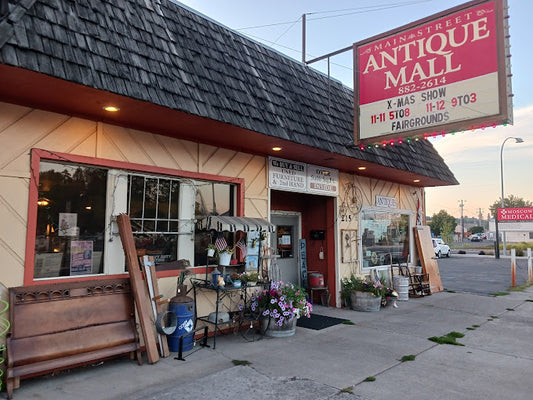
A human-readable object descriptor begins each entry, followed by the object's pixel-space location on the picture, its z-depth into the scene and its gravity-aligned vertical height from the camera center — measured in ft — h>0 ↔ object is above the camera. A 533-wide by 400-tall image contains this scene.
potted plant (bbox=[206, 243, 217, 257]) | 21.26 -1.20
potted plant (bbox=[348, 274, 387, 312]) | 30.09 -5.12
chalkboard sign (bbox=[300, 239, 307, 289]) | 32.71 -2.87
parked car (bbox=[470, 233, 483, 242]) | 246.72 -5.28
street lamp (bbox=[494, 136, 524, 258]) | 91.75 +14.39
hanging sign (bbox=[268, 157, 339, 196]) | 26.61 +3.71
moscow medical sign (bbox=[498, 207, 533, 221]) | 75.97 +3.21
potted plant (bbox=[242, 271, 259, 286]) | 21.79 -2.86
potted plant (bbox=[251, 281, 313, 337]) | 21.68 -4.52
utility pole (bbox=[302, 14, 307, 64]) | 31.30 +16.23
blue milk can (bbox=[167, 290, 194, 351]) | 18.70 -4.49
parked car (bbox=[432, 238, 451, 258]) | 102.78 -5.02
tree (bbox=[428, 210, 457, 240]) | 199.08 +3.76
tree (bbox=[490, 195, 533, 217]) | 196.34 +14.21
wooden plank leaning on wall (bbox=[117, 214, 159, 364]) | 17.19 -2.78
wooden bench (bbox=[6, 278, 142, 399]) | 14.26 -4.05
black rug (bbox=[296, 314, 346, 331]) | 24.88 -6.23
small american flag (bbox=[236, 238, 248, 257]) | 23.61 -1.12
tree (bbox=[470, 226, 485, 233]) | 295.73 -0.21
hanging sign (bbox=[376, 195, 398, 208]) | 36.60 +2.61
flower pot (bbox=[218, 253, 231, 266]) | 21.81 -1.77
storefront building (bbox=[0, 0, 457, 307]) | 14.87 +4.89
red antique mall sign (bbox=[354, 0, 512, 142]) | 19.10 +8.21
